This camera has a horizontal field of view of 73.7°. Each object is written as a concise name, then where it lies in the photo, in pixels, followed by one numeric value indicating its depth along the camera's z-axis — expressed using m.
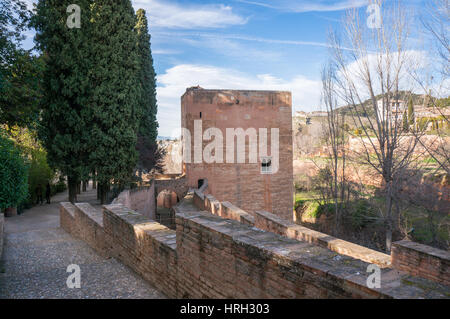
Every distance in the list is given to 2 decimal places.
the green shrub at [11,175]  6.77
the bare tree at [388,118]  12.18
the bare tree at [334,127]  16.16
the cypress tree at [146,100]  18.66
